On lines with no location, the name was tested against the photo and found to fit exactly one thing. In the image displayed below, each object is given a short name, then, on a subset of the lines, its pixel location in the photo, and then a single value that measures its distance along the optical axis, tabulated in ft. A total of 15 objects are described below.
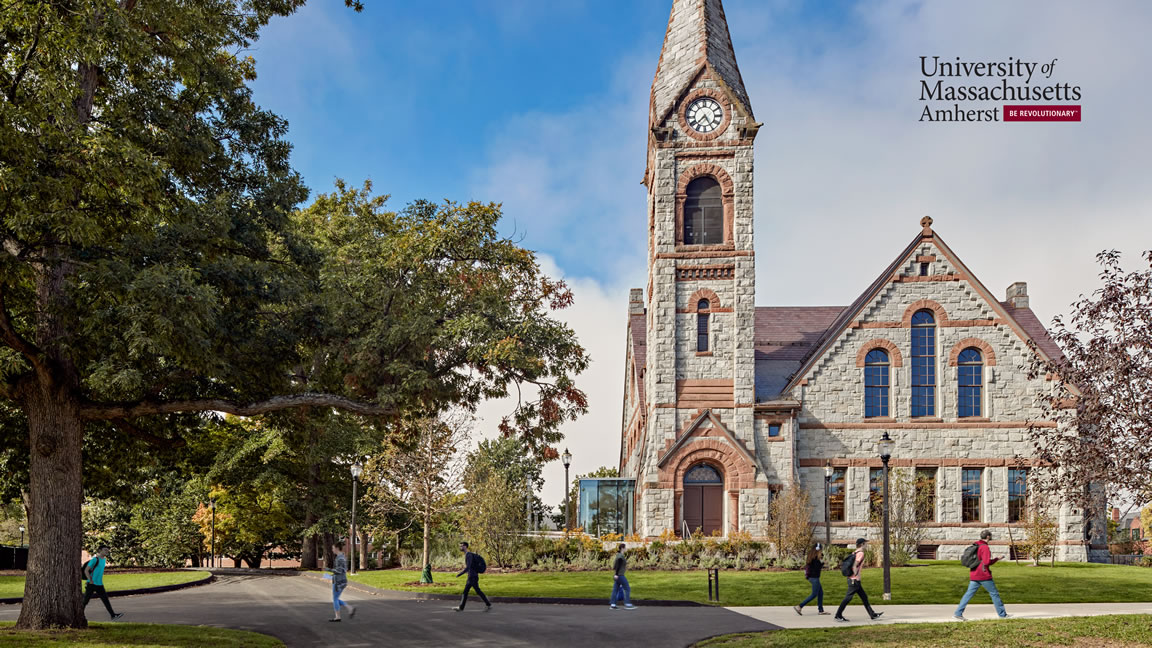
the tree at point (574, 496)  229.74
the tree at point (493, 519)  101.50
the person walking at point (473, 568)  65.57
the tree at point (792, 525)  108.88
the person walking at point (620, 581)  67.31
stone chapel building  125.49
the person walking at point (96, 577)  60.29
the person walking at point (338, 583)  59.83
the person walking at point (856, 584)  58.95
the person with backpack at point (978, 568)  57.36
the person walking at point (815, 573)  63.87
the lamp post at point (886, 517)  73.67
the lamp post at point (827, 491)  119.75
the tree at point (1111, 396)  47.24
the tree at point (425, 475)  99.23
